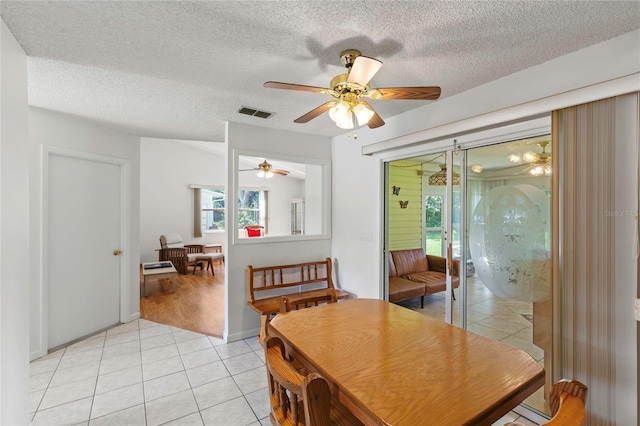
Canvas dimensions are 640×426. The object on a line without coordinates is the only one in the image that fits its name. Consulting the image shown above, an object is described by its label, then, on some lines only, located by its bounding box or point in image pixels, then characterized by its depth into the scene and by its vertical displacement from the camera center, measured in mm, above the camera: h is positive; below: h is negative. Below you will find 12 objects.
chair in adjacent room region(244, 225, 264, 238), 5779 -414
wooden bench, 3161 -857
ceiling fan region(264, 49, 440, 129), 1556 +683
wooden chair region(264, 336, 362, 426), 812 -558
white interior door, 2977 -384
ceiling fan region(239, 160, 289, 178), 5339 +822
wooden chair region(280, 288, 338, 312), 1962 -634
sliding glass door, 2055 -221
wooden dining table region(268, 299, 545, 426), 993 -664
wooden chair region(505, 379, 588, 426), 769 -542
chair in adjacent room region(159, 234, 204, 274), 6535 -949
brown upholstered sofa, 3508 -813
